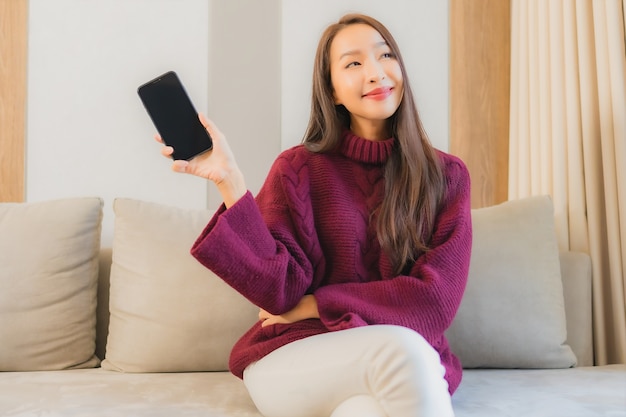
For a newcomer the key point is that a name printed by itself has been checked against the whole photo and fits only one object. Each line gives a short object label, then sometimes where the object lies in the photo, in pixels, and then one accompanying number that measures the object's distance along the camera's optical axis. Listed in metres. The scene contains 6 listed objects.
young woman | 1.15
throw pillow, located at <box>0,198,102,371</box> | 1.75
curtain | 1.94
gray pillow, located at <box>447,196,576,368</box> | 1.80
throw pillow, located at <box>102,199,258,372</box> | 1.75
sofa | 1.75
